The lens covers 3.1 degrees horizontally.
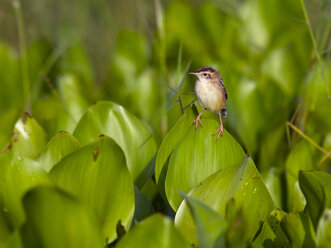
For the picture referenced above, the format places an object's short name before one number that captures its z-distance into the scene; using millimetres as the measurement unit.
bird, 7940
